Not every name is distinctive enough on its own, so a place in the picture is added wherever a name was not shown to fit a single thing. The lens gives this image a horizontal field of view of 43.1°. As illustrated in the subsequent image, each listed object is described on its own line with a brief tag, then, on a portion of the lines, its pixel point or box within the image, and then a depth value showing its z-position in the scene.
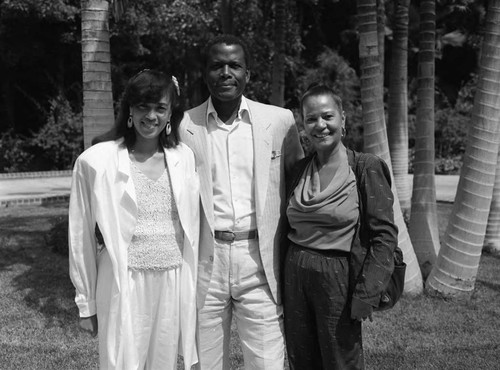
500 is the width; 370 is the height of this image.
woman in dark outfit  2.92
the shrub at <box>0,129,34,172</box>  19.86
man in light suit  3.17
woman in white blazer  2.94
